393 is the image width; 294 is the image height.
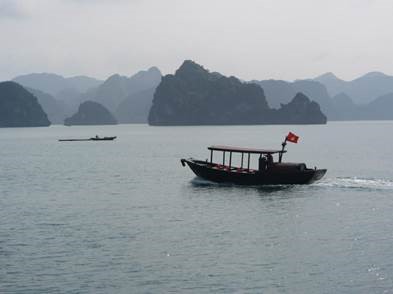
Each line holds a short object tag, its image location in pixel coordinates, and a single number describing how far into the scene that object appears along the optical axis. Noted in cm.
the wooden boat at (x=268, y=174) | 6669
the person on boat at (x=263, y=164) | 6725
